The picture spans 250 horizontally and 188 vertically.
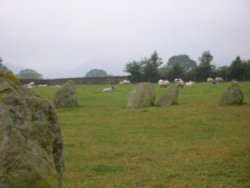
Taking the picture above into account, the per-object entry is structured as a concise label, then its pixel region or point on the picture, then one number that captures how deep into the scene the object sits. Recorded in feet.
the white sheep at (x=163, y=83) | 148.28
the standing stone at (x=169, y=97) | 81.56
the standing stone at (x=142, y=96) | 80.64
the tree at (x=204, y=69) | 193.48
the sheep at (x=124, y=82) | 182.50
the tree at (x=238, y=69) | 176.82
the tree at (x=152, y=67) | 197.88
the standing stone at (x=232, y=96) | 77.20
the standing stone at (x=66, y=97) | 84.61
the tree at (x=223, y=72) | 184.67
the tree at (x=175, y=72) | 196.95
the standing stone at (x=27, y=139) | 18.15
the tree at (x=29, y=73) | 411.64
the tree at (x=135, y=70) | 198.59
